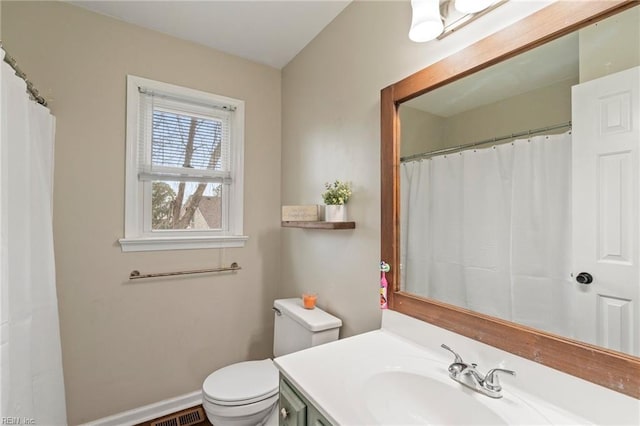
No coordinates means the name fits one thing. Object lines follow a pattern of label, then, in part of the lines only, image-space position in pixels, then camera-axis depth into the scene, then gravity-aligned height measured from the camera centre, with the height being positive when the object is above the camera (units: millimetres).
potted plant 1542 +62
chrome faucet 821 -472
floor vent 1794 -1264
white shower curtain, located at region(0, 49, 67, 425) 963 -207
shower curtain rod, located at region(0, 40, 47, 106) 1066 +555
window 1813 +307
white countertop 724 -503
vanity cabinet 831 -589
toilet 1404 -867
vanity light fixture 999 +683
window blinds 1868 +507
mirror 758 +74
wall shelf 1493 -53
